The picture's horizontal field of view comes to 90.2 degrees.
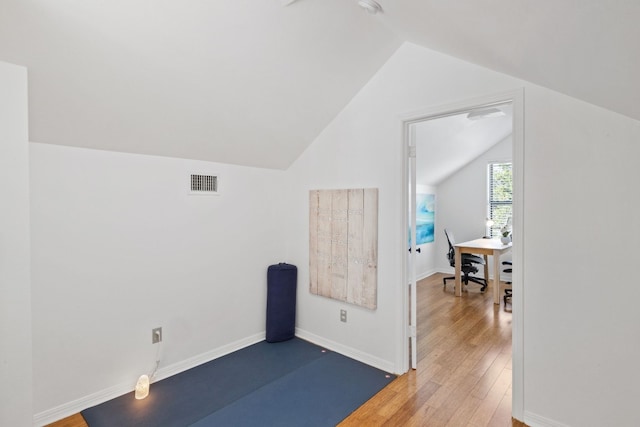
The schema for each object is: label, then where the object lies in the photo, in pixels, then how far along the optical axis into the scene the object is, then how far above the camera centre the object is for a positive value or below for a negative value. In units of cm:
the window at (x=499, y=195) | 595 +27
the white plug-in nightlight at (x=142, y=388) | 234 -132
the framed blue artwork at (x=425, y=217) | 596 -15
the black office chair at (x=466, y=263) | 525 -90
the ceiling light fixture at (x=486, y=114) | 324 +106
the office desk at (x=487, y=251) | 464 -65
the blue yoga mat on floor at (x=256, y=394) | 212 -139
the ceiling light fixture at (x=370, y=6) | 185 +121
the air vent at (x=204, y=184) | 283 +23
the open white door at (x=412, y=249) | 278 -36
